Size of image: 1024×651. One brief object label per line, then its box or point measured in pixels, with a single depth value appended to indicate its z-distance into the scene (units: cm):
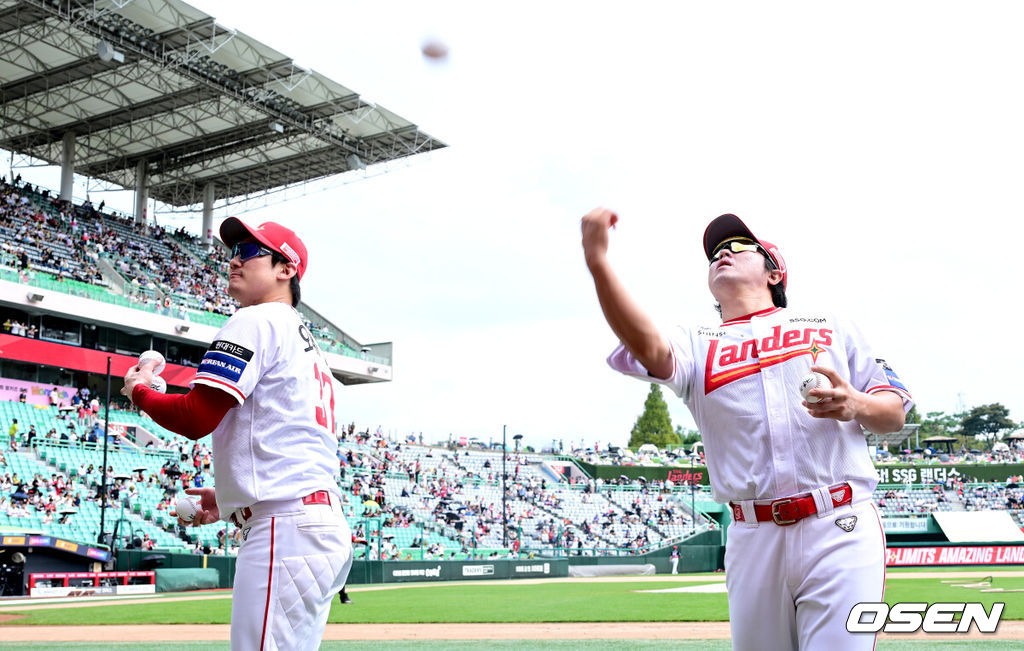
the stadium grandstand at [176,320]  3338
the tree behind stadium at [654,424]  9550
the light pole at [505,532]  4084
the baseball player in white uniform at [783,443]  309
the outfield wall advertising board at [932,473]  5509
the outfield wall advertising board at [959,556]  3928
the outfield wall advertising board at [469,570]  3109
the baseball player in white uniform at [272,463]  350
